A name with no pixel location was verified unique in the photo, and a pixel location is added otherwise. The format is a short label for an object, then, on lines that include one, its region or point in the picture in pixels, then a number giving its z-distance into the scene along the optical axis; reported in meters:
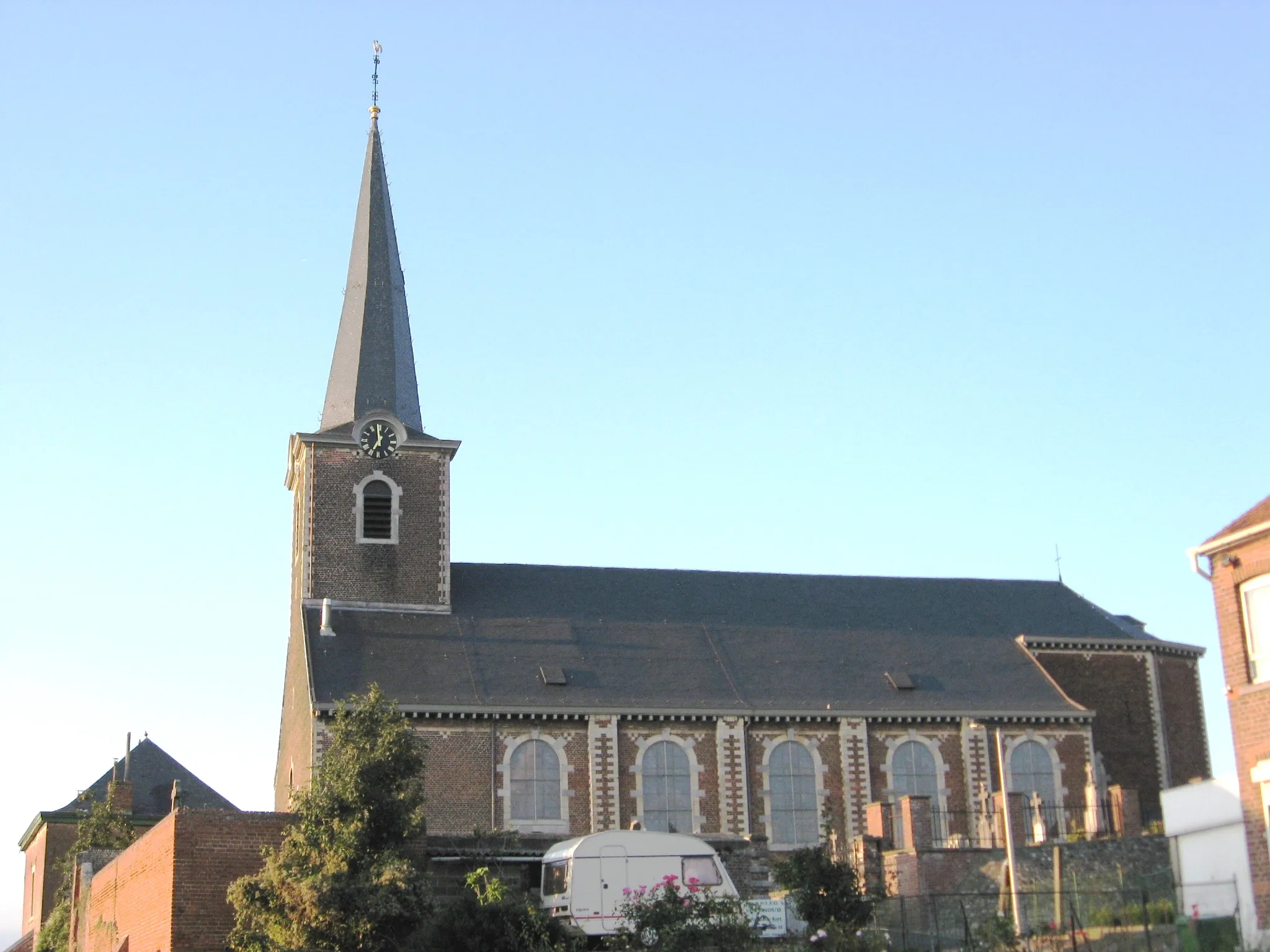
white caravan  27.55
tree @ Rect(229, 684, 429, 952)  26.44
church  38.56
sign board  27.34
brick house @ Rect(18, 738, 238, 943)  52.84
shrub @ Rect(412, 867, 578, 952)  24.83
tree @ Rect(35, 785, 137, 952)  38.19
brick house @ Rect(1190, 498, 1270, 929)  22.94
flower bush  24.19
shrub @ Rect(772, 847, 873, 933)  28.05
